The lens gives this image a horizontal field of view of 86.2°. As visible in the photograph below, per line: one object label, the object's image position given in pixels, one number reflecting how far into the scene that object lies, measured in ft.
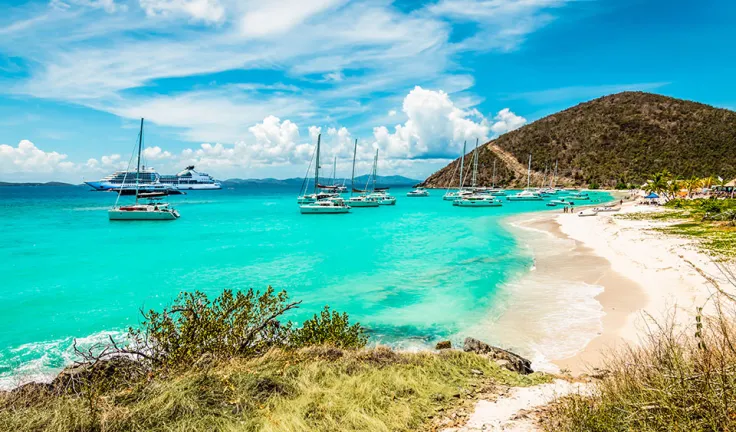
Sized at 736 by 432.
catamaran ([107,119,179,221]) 169.58
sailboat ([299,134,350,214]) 213.87
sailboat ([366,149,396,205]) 306.82
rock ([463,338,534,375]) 29.04
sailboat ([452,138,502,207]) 271.90
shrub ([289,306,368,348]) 31.73
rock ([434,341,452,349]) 37.68
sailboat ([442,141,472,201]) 299.95
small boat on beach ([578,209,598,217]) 169.48
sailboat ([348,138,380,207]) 264.54
